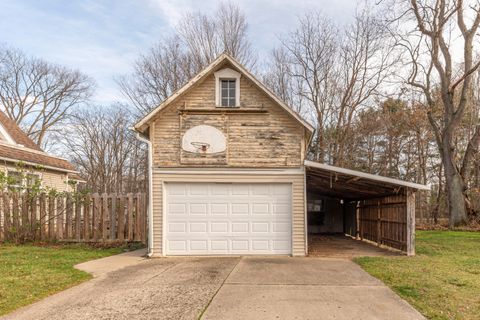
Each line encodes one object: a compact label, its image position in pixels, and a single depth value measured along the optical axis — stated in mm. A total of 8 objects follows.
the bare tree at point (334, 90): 26016
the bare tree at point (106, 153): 33750
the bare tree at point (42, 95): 32312
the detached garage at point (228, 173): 10281
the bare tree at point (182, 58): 26016
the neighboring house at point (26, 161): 13930
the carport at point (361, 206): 10227
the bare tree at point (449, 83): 20438
